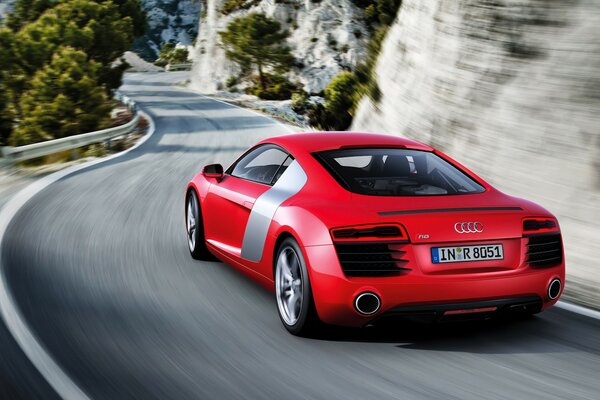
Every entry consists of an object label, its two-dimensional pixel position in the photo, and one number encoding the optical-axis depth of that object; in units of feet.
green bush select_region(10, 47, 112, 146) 89.92
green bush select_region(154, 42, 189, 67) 330.95
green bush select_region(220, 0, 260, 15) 182.80
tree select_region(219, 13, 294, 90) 160.04
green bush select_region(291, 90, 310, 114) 128.36
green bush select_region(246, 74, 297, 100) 154.92
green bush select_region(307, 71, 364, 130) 78.89
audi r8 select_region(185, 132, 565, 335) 14.55
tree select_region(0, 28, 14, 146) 88.99
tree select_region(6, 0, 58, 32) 191.50
